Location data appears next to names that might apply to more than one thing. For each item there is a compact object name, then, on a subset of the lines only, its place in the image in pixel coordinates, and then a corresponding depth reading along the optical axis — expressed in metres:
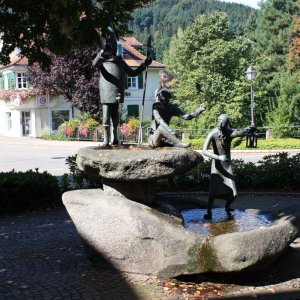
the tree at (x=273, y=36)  44.41
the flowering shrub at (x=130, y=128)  31.15
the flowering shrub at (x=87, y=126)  34.03
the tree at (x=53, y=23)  10.38
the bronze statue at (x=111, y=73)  7.00
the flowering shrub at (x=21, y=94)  38.25
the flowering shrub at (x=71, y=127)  35.53
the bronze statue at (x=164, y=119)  6.88
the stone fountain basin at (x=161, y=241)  5.84
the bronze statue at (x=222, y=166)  7.40
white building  39.62
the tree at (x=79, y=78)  33.50
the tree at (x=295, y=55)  32.22
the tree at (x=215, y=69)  32.62
